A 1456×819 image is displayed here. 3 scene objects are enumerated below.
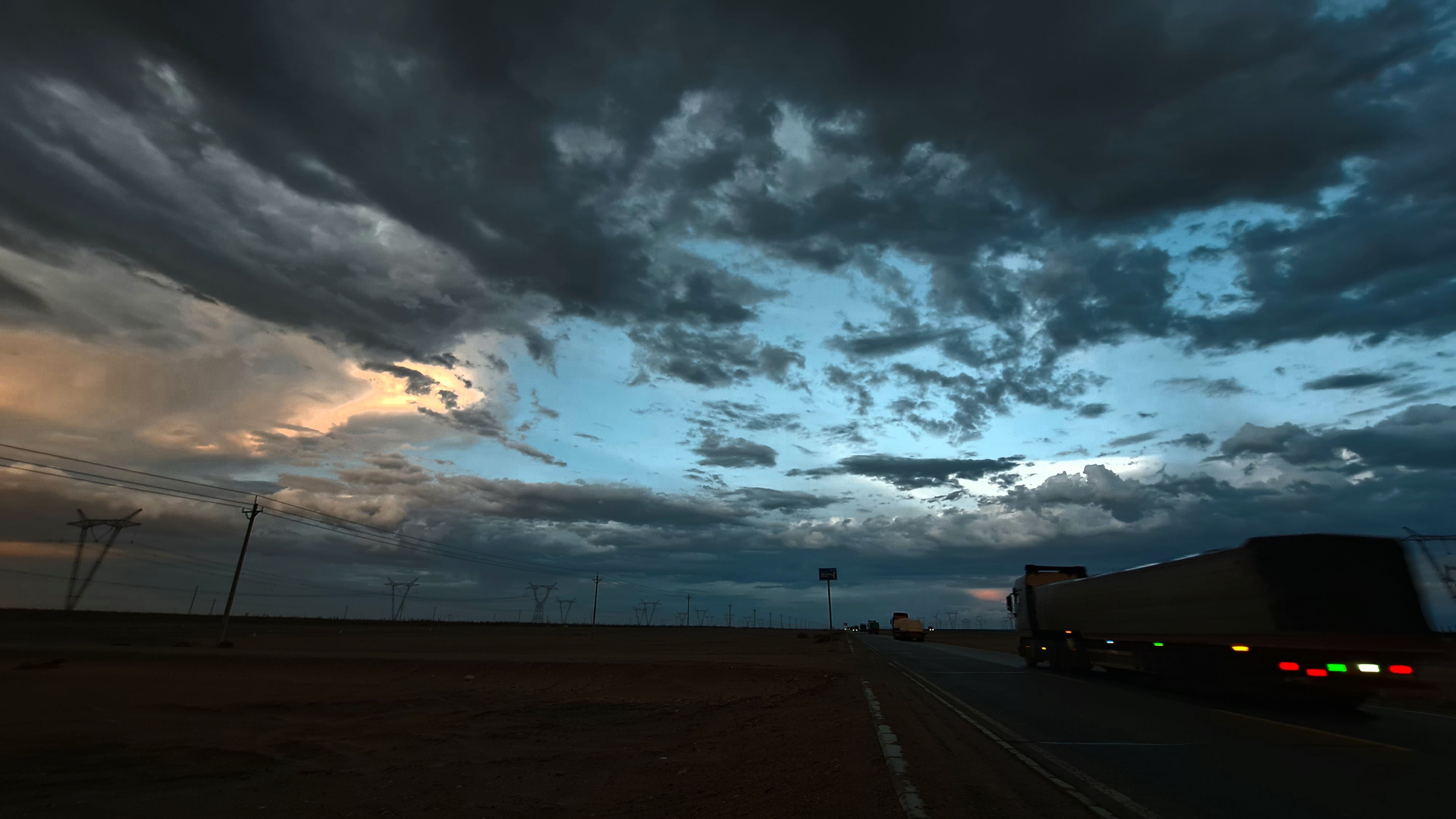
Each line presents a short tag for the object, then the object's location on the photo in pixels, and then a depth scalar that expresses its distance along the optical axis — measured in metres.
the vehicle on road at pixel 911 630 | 94.00
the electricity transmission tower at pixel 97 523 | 94.62
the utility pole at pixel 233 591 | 49.06
